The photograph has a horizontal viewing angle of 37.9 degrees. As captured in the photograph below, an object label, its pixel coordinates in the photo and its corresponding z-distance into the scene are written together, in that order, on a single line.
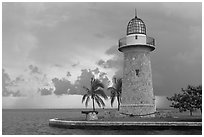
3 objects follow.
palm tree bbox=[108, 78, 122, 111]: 50.34
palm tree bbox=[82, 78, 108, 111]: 44.63
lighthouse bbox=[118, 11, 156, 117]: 36.28
